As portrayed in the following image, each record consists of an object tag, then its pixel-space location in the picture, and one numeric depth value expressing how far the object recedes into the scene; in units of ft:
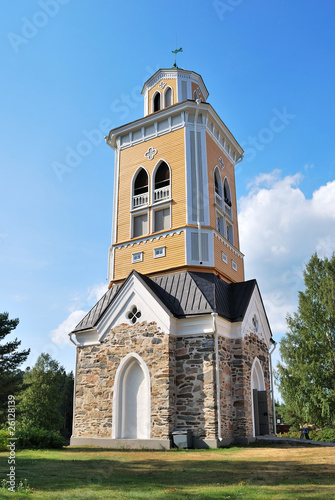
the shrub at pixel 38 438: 48.62
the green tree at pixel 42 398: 137.18
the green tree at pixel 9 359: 77.44
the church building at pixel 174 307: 50.96
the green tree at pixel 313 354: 85.81
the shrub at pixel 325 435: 79.41
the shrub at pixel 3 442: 47.27
